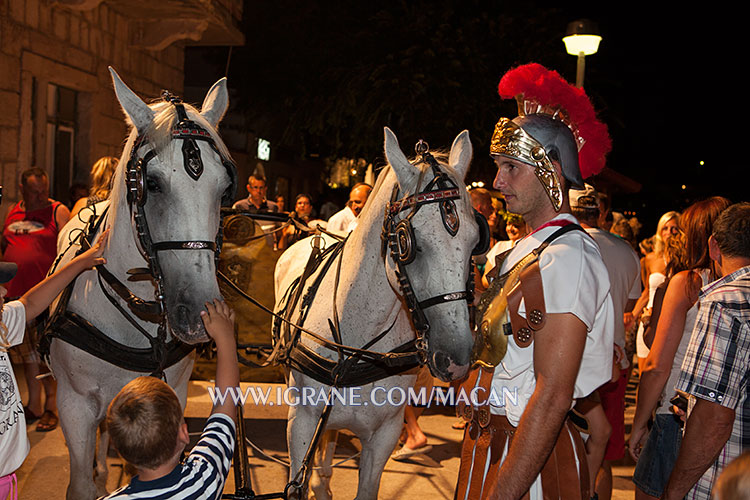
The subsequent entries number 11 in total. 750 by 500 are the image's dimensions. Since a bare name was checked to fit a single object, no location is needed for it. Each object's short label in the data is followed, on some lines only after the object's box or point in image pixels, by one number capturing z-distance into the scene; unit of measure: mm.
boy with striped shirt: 1809
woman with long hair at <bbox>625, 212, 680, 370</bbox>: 5673
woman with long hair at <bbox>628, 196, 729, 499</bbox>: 3242
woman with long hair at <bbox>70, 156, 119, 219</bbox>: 4727
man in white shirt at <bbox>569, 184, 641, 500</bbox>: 4539
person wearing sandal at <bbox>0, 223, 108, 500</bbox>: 2350
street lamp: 9234
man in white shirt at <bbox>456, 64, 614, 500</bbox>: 1794
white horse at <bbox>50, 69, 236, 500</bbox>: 2387
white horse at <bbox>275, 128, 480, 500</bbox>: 2596
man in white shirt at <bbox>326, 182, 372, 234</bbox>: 7195
